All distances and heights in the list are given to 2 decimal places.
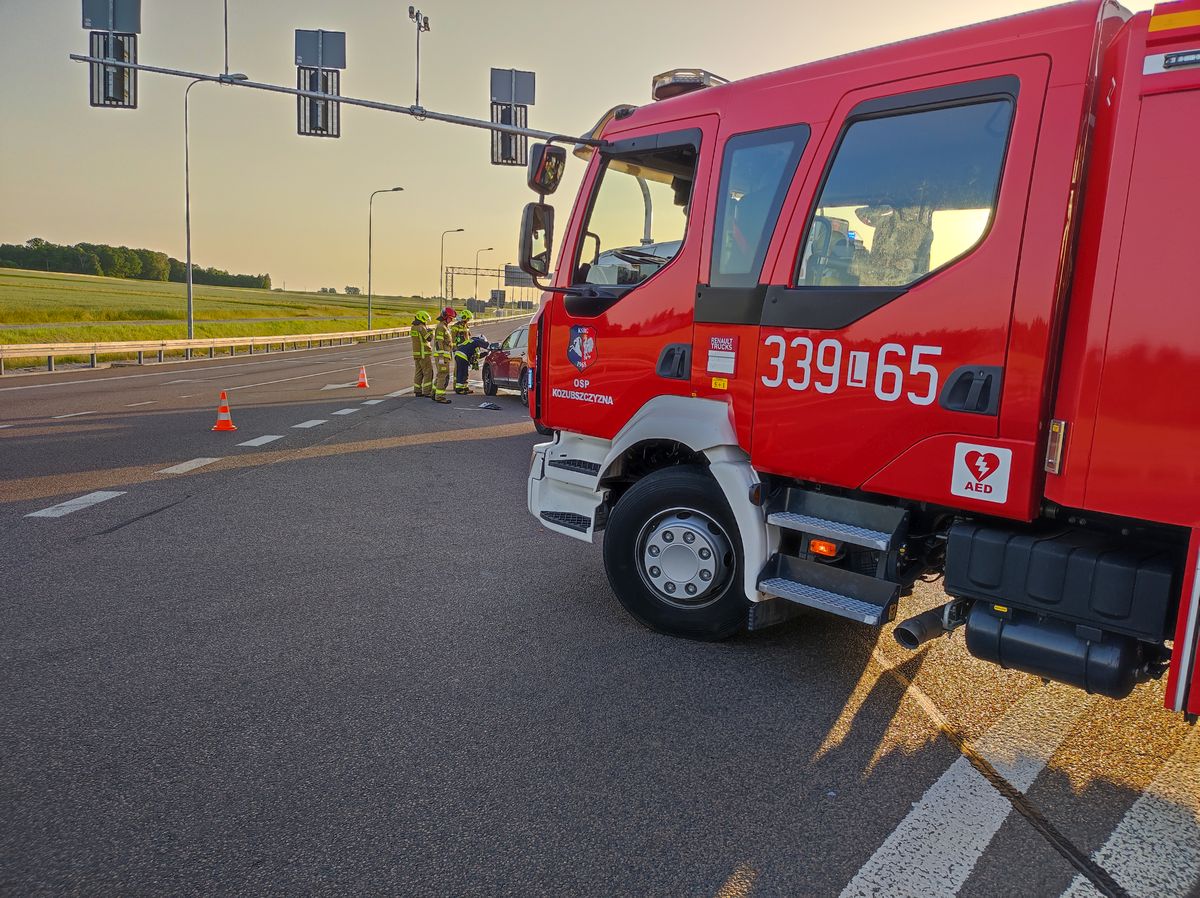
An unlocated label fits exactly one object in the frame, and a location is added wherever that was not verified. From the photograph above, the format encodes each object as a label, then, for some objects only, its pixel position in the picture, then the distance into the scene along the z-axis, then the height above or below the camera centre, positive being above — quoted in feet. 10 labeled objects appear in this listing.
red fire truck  9.29 +0.08
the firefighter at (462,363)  63.41 -3.20
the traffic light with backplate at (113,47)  48.70 +14.06
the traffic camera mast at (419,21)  46.87 +15.81
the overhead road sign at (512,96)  49.80 +12.74
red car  58.44 -2.90
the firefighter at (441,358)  55.83 -2.59
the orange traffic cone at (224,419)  38.58 -5.10
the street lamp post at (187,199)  96.43 +11.36
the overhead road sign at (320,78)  49.29 +13.14
